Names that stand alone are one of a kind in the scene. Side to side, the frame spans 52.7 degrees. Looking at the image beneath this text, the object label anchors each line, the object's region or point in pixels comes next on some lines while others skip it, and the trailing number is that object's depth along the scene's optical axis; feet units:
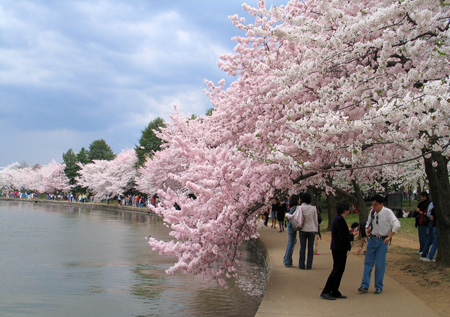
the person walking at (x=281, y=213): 67.05
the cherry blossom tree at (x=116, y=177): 203.81
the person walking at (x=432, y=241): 33.19
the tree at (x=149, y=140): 212.84
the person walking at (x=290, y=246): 33.65
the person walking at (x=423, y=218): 35.45
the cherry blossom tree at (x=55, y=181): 296.61
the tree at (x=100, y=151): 329.52
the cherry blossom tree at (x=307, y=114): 19.66
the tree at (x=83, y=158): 301.84
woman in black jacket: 23.16
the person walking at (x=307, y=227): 32.04
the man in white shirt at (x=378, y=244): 24.25
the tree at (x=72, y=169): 294.25
